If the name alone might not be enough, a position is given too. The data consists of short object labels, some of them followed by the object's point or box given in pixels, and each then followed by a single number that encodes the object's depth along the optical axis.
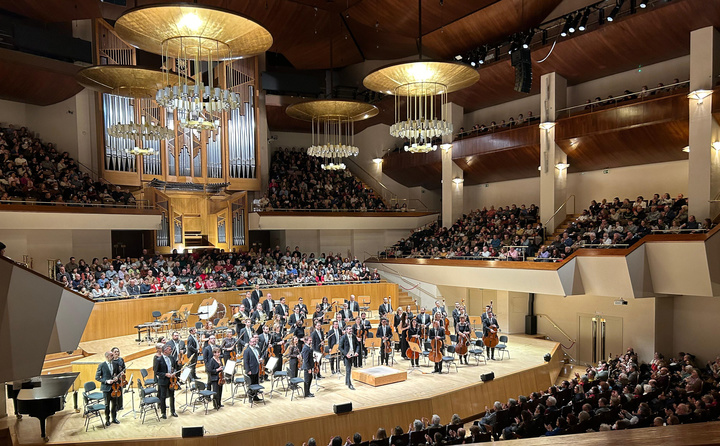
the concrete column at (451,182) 19.62
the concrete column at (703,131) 11.78
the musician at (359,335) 11.16
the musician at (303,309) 12.42
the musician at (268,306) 13.55
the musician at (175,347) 8.90
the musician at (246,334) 10.34
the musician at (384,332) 11.63
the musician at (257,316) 11.80
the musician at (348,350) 10.32
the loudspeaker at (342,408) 8.71
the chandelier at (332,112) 12.88
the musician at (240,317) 11.99
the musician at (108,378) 8.19
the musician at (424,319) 12.60
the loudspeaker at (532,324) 16.83
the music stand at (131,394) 8.97
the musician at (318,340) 10.61
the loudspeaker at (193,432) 7.69
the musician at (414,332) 12.30
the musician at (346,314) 12.88
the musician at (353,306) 14.30
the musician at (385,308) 13.59
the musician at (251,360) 9.31
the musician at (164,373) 8.42
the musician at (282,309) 13.30
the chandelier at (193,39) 7.41
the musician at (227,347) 9.61
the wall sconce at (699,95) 11.72
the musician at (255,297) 14.23
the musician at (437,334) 11.51
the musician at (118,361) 8.29
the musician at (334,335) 10.80
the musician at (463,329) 12.04
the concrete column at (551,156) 15.77
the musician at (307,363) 9.66
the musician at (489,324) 12.46
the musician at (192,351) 9.09
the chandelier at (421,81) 9.58
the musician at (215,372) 8.94
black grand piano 7.56
